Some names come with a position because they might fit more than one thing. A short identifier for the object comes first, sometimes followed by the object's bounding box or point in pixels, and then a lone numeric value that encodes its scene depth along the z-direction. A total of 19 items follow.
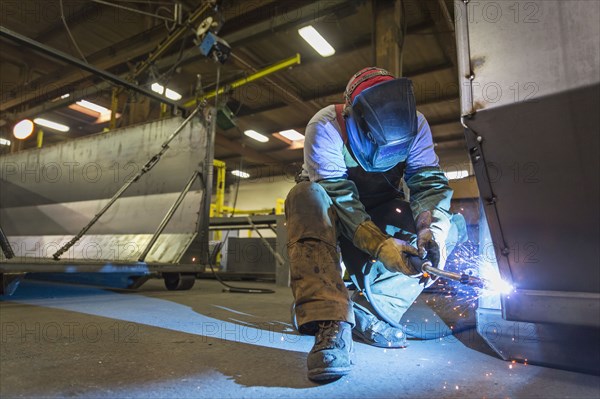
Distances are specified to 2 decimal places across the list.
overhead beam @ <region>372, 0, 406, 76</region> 3.75
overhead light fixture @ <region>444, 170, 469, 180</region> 7.34
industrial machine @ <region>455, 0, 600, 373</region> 0.75
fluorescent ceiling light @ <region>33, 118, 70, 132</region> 8.05
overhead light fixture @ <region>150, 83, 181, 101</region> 6.60
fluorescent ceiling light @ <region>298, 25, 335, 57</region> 4.64
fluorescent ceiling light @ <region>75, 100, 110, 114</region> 7.31
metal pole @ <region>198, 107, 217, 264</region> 2.80
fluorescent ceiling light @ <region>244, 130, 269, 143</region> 8.71
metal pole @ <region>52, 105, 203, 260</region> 2.23
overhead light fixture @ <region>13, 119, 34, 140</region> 4.80
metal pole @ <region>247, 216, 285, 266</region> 3.61
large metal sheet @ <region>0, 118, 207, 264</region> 2.91
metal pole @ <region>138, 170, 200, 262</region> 2.40
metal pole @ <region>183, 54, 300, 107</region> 4.55
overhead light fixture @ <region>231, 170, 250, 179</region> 12.38
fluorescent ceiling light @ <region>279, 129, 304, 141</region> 8.71
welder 0.94
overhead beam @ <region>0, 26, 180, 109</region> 2.04
